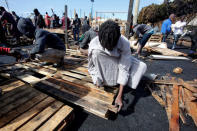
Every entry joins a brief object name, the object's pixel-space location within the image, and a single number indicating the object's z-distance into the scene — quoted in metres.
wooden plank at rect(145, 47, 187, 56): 5.44
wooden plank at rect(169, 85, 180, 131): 1.58
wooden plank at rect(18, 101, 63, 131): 1.30
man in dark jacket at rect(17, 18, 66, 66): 2.77
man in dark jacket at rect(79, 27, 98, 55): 3.67
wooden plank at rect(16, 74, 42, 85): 2.32
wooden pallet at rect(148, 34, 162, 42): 8.23
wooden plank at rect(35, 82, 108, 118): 1.62
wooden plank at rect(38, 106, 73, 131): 1.32
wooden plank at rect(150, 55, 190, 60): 4.92
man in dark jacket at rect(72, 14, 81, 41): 9.16
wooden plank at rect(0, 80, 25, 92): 2.01
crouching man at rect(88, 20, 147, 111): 1.76
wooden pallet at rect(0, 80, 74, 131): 1.33
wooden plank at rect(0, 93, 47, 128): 1.36
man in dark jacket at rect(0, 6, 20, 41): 6.43
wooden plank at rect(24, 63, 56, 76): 2.82
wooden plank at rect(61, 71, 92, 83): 2.54
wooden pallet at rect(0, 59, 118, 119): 1.72
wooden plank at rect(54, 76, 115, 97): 2.09
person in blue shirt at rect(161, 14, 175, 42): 6.60
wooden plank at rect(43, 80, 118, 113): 1.70
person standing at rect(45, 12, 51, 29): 11.14
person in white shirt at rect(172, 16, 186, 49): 6.91
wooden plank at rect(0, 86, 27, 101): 1.75
